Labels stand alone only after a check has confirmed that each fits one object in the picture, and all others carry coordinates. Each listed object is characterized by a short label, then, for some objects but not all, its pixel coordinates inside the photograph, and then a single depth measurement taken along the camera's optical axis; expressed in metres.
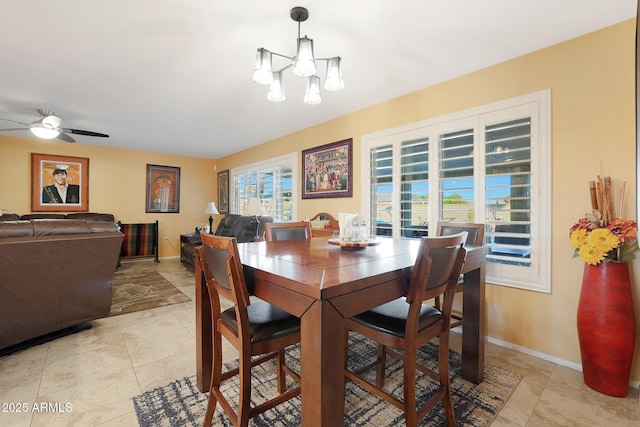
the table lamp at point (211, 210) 5.99
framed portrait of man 4.95
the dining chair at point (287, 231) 2.23
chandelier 1.58
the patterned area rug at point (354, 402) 1.44
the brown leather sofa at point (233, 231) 4.58
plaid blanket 5.54
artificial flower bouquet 1.63
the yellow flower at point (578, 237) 1.73
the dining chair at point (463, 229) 2.08
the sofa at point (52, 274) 1.96
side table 4.71
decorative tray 1.67
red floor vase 1.63
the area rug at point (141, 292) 3.16
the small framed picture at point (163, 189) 6.00
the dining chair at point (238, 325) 1.10
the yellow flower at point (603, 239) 1.61
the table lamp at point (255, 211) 4.46
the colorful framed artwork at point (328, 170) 3.58
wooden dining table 0.87
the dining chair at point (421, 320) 1.12
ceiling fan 3.35
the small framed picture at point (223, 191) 6.35
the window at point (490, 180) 2.13
